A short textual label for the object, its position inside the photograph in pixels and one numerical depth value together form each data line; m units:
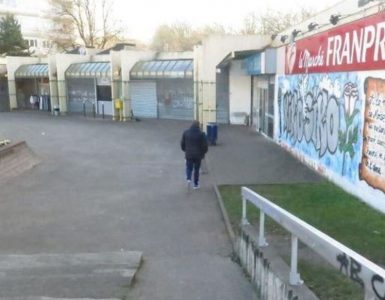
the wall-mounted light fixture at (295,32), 15.12
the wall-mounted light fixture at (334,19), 11.01
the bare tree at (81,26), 49.88
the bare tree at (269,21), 37.66
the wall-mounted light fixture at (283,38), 17.20
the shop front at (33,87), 38.34
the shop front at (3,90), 40.97
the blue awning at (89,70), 32.34
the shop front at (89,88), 33.19
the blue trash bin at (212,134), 18.16
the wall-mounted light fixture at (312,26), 13.01
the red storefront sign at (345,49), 8.76
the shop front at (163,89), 28.89
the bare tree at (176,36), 55.00
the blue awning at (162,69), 28.11
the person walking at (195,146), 11.17
